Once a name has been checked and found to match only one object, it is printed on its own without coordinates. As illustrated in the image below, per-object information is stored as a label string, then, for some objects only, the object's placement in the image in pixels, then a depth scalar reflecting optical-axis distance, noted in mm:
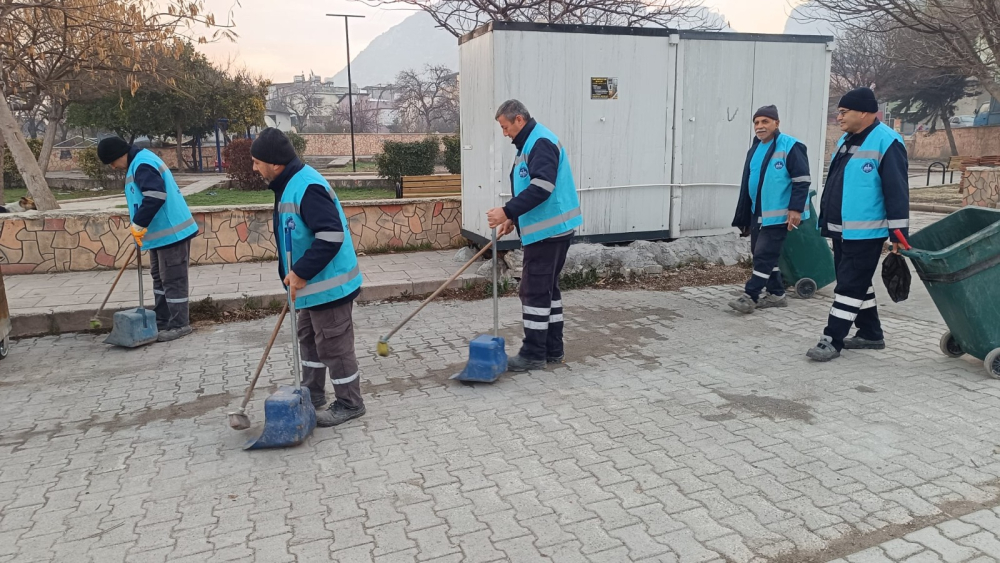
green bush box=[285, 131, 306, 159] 30662
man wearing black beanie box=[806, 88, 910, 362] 4902
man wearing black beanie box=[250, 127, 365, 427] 3934
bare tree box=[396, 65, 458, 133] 49812
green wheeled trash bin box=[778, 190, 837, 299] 7133
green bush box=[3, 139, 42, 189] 21906
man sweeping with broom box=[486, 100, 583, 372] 4867
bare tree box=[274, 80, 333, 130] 72181
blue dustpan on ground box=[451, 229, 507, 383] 4875
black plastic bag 4992
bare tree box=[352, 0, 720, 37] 15281
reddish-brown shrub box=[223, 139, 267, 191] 17531
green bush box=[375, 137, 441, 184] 17562
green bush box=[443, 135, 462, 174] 18609
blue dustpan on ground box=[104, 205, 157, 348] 5891
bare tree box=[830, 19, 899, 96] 36250
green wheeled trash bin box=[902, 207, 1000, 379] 4605
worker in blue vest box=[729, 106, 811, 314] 6328
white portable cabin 7535
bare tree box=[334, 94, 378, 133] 66438
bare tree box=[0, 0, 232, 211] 9617
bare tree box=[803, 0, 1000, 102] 12508
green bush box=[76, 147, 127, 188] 20547
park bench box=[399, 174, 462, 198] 12086
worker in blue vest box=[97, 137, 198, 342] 5820
